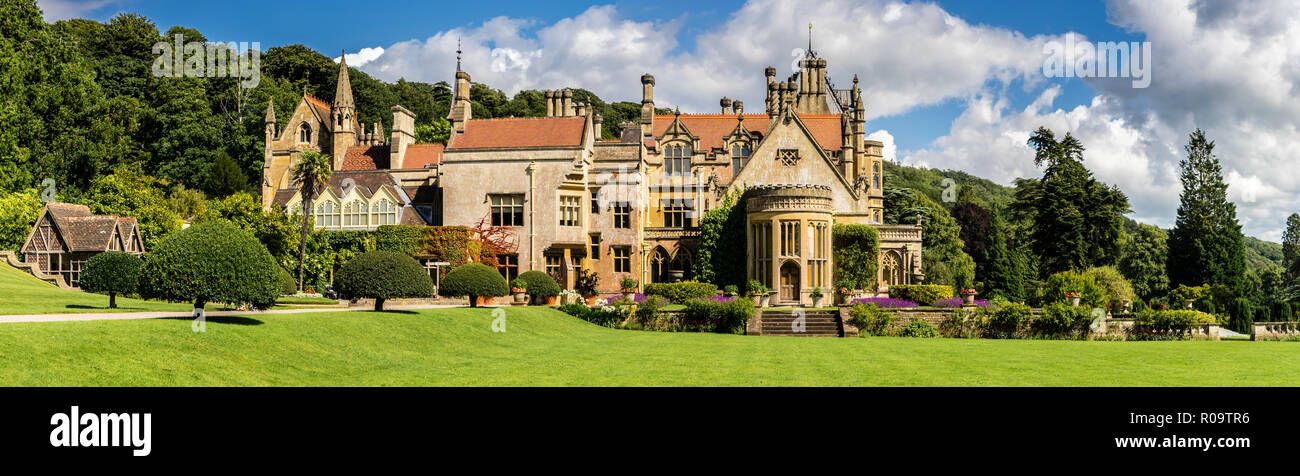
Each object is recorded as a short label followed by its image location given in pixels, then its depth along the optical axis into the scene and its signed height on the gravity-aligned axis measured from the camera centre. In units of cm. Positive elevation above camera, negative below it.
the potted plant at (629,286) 4394 -153
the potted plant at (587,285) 4359 -148
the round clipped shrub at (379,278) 2769 -73
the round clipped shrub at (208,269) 2159 -33
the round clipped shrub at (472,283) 3309 -103
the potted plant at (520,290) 3753 -146
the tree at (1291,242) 8319 +110
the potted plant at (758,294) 3886 -170
